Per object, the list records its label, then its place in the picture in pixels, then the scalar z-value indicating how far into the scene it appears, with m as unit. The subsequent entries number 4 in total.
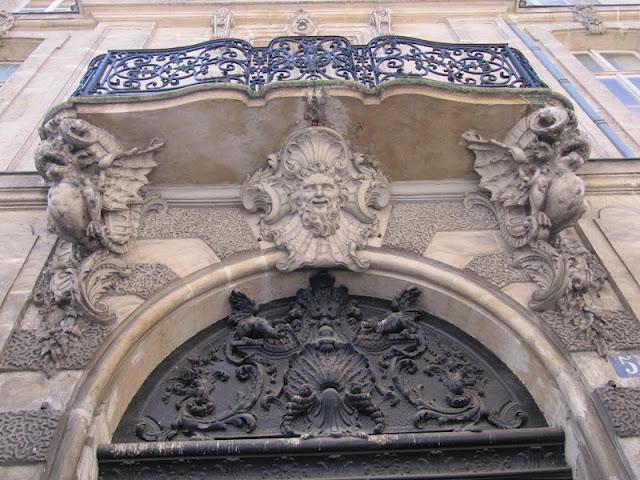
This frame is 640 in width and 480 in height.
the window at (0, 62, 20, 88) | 8.70
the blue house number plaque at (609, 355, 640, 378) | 4.16
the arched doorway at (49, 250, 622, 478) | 3.89
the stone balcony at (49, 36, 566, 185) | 5.52
